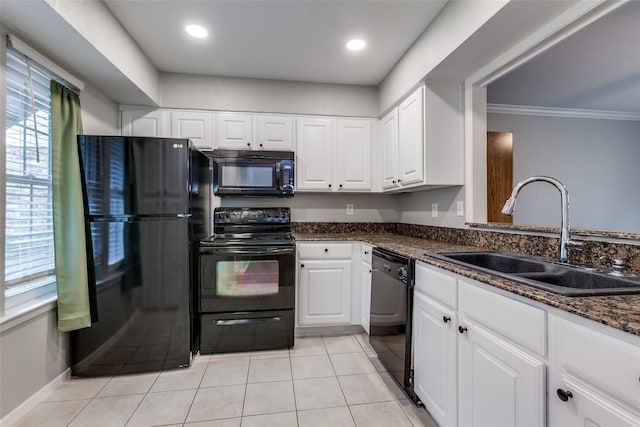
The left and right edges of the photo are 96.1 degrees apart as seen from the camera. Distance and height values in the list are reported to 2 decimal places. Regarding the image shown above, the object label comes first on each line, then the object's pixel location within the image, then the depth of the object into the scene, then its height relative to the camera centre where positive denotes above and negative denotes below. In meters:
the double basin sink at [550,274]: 0.90 -0.26
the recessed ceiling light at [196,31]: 2.03 +1.31
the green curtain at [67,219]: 1.77 -0.04
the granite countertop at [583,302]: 0.67 -0.25
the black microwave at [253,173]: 2.61 +0.36
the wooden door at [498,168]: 3.02 +0.46
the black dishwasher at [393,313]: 1.65 -0.65
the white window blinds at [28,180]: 1.55 +0.19
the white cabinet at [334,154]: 2.86 +0.58
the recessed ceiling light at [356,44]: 2.19 +1.30
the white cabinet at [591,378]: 0.65 -0.42
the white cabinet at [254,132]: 2.75 +0.78
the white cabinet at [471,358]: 0.92 -0.57
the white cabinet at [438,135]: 2.13 +0.57
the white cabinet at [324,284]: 2.52 -0.64
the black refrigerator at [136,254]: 1.92 -0.29
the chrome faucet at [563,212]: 1.26 +0.00
